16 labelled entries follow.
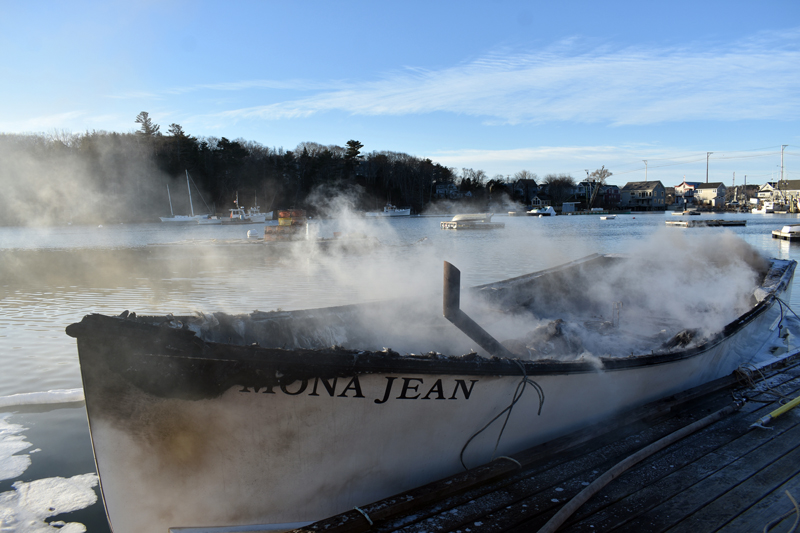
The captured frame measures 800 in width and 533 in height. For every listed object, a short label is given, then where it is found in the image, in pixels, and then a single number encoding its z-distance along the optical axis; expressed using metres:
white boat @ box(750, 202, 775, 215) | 98.44
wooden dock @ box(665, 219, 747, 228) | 56.44
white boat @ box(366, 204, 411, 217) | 87.12
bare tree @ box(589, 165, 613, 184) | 120.31
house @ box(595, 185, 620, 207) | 121.25
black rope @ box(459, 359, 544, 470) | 3.56
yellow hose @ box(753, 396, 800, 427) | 4.39
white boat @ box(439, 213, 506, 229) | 53.09
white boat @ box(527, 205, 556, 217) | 96.94
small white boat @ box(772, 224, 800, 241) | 34.75
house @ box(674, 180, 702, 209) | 136.60
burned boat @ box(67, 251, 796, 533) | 2.85
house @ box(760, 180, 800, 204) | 111.00
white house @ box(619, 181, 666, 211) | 121.88
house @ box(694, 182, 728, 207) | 130.62
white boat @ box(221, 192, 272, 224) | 63.66
